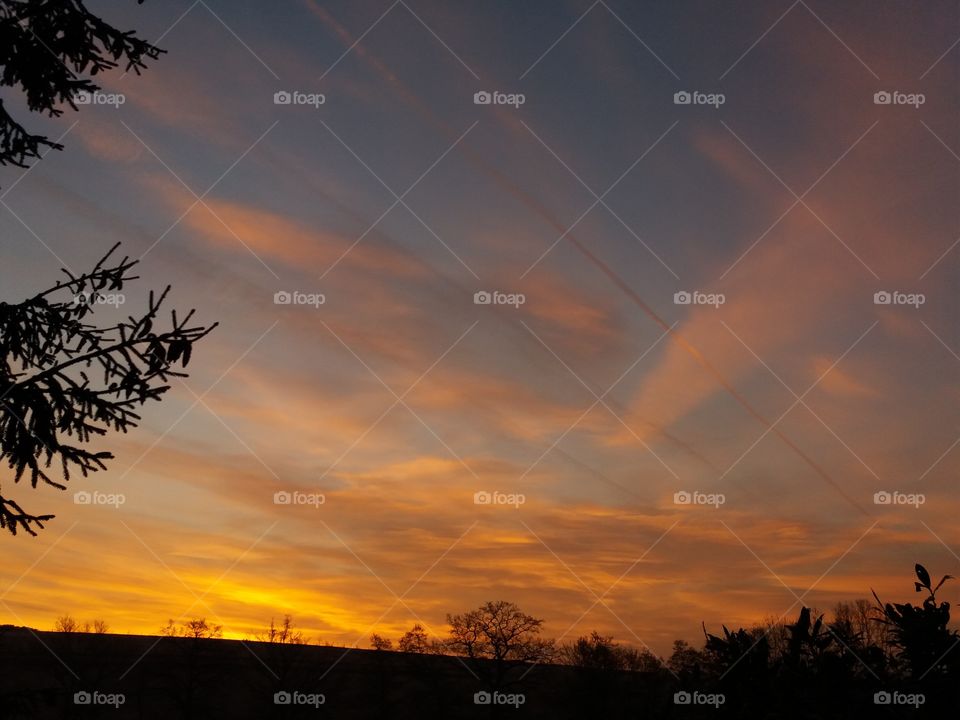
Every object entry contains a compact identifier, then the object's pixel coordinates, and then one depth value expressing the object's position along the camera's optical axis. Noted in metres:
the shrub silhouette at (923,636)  5.31
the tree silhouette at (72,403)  8.69
